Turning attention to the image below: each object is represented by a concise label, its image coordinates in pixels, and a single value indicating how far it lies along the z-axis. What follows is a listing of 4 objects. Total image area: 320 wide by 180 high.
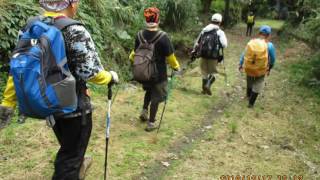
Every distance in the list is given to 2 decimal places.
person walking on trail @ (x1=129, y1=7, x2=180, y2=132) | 6.89
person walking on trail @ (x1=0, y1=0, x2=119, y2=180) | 3.71
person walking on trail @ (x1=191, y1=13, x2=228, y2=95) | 9.95
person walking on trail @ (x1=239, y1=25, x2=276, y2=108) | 8.89
